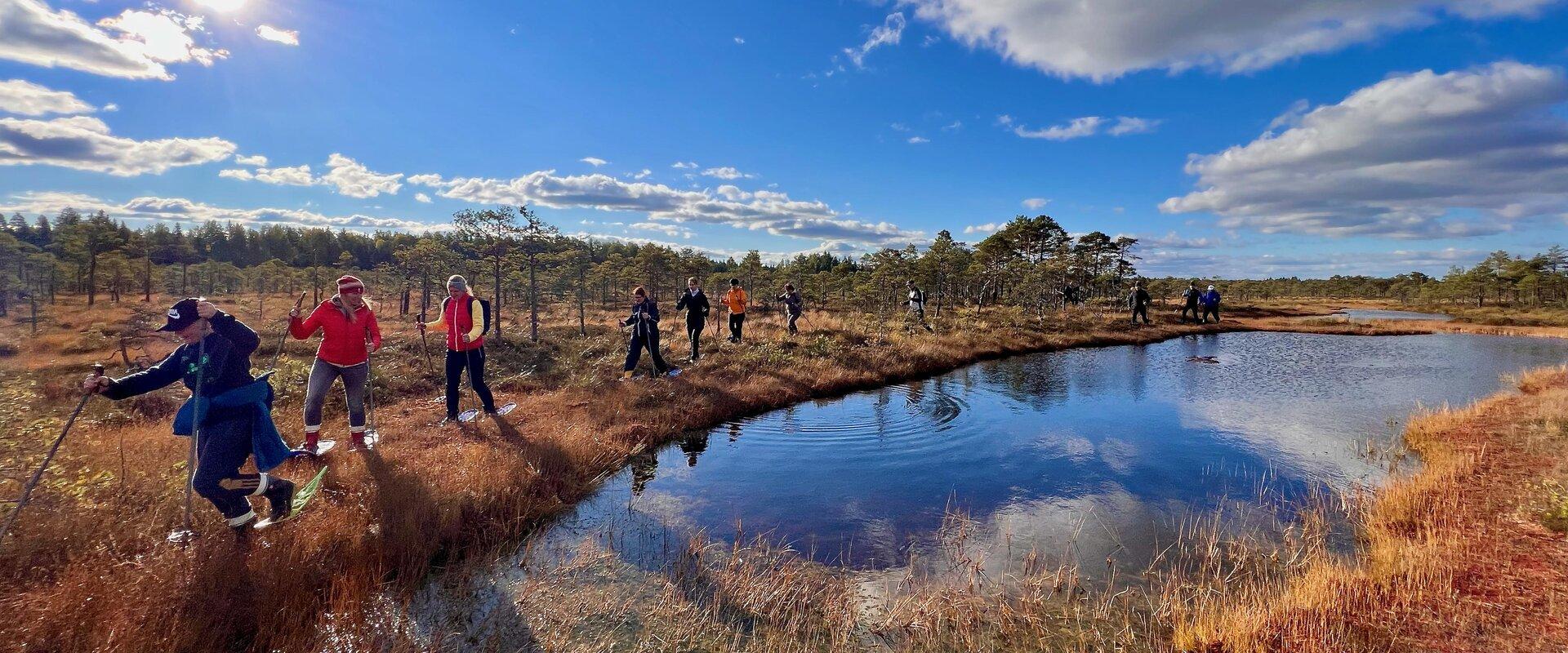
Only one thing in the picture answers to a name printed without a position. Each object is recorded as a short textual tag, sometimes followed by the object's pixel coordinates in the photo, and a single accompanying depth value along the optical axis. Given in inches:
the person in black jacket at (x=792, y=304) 816.3
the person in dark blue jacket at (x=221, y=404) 175.9
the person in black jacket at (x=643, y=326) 507.2
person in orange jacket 692.7
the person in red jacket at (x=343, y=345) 273.4
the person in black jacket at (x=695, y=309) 576.1
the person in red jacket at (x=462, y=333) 332.5
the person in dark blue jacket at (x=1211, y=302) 1400.1
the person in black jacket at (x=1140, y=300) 1314.0
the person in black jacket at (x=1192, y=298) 1427.2
